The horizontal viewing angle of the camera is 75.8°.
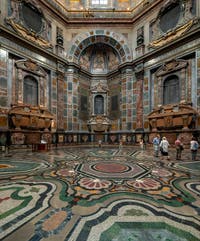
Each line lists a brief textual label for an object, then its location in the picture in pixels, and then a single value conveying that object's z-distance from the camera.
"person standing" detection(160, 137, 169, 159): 6.75
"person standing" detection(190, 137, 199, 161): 6.08
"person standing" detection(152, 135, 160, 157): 7.07
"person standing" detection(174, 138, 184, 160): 6.35
